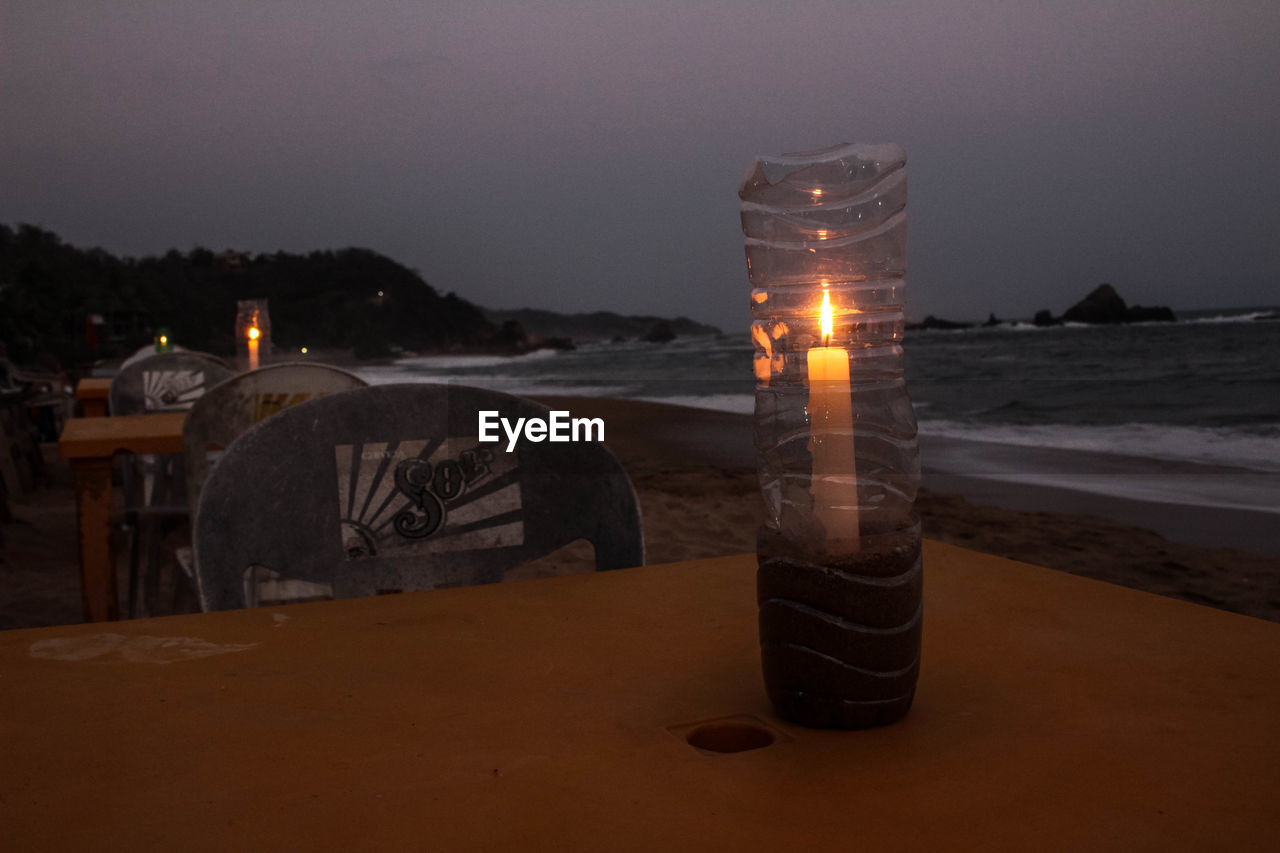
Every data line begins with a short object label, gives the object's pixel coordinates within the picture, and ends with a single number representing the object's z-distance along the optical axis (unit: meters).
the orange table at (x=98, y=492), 2.46
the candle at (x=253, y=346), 3.56
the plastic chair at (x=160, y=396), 3.79
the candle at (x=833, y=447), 0.55
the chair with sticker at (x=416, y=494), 1.11
